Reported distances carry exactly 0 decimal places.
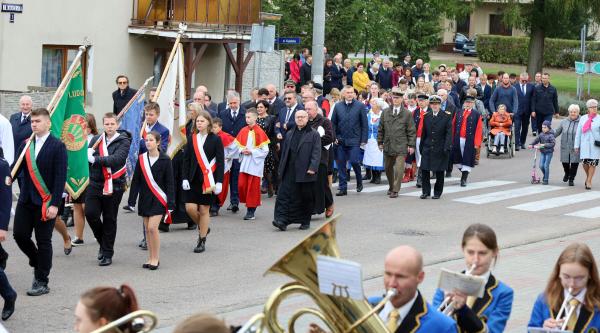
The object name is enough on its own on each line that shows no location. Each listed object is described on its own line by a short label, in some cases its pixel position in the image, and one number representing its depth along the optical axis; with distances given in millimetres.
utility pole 25688
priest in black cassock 16125
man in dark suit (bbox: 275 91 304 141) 18562
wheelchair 26312
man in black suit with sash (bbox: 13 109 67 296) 11453
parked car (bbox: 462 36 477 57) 70500
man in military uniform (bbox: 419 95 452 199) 19500
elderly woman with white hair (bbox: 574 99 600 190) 21078
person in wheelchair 25703
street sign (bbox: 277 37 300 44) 28319
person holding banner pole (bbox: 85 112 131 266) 13258
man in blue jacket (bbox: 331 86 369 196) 20047
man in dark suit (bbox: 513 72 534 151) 28469
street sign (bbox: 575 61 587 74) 32688
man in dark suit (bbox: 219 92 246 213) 18625
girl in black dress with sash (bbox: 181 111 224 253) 14406
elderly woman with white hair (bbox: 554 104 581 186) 21609
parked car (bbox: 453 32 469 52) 72562
